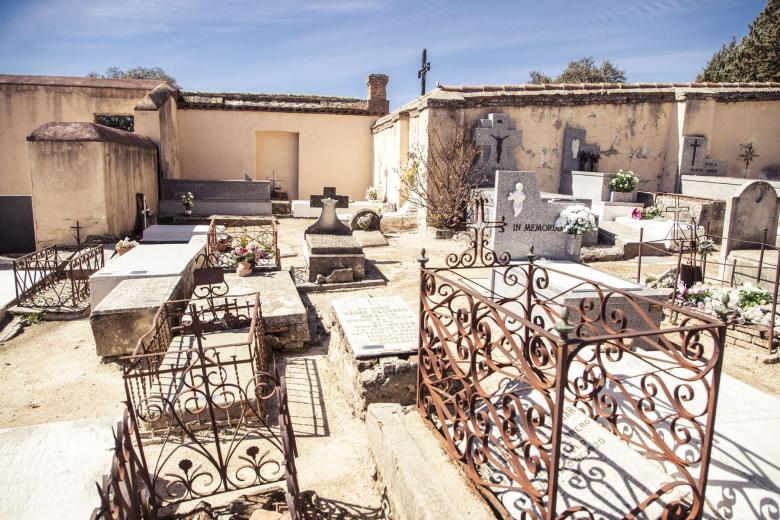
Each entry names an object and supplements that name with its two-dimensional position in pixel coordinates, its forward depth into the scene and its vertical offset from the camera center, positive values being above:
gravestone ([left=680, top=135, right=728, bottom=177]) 14.07 +0.92
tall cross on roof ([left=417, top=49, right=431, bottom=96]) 20.53 +4.73
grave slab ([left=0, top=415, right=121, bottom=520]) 2.62 -1.65
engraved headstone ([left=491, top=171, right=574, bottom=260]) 6.87 -0.39
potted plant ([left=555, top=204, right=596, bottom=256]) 7.12 -0.50
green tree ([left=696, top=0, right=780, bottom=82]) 22.66 +6.52
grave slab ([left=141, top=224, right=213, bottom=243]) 9.98 -1.01
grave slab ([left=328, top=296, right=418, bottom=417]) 4.28 -1.47
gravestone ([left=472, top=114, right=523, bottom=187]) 13.07 +1.20
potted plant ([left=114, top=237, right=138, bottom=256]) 8.38 -1.07
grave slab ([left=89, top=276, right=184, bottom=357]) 5.28 -1.44
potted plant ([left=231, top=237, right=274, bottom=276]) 7.40 -1.08
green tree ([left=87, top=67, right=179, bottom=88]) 36.78 +7.93
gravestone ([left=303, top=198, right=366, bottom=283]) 8.30 -1.17
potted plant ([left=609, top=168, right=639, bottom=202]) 12.44 +0.15
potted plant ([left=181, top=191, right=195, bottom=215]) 13.76 -0.50
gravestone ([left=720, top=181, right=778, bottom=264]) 7.92 -0.30
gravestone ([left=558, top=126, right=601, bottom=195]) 13.95 +0.99
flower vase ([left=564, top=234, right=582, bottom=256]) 7.18 -0.74
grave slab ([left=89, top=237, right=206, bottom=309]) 6.24 -1.10
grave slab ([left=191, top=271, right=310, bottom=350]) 5.72 -1.41
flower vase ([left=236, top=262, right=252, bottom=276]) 7.36 -1.22
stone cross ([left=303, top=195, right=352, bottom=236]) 9.33 -0.67
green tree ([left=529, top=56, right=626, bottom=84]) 34.41 +8.12
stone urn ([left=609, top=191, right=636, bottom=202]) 12.44 -0.10
